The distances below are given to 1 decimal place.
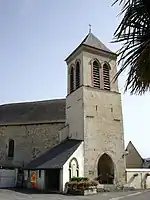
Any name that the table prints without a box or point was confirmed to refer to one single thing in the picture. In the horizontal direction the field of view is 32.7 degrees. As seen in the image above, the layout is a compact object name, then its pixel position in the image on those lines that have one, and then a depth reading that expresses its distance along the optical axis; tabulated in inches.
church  795.3
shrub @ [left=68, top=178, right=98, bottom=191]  694.0
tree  136.3
